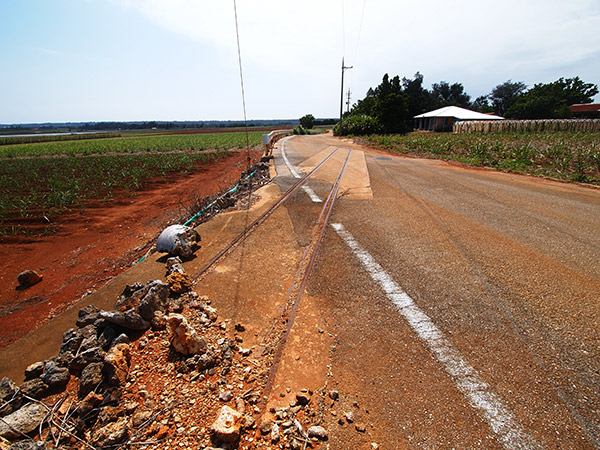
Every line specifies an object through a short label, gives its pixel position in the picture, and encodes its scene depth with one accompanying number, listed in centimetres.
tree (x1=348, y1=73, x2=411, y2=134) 3497
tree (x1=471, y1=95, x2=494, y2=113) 8521
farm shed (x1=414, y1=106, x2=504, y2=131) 4359
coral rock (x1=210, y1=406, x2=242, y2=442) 192
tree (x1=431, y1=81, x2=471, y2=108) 7631
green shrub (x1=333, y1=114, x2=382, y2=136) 3525
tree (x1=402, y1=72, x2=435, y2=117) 5516
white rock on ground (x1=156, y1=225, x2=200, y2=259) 477
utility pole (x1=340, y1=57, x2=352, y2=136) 3822
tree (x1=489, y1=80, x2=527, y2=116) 7788
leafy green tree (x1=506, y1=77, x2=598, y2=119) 5159
